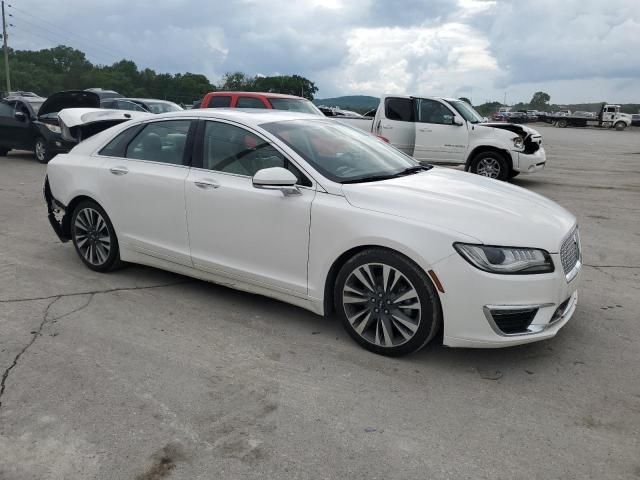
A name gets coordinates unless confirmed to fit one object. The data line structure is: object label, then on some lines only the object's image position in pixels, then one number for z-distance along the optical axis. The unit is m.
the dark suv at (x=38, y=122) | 13.33
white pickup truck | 11.30
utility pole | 63.56
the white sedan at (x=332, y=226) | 3.41
